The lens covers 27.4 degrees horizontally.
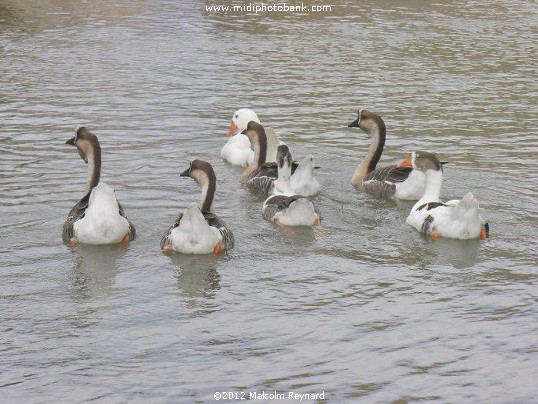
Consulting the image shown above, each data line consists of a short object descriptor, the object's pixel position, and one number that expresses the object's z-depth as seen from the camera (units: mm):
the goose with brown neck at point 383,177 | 13562
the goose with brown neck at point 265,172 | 13461
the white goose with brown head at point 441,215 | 11688
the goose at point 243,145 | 14900
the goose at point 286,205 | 12125
